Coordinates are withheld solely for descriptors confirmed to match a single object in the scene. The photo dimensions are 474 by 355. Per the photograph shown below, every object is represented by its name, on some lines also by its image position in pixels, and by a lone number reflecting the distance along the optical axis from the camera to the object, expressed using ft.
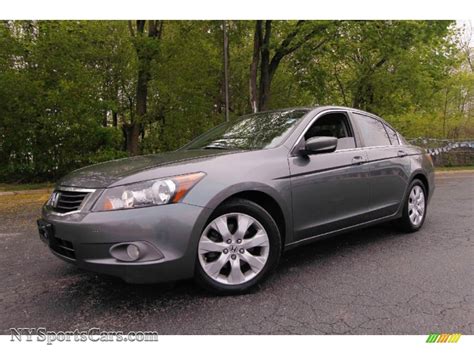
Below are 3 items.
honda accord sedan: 8.01
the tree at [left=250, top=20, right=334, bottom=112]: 41.45
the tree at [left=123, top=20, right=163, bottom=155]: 42.27
